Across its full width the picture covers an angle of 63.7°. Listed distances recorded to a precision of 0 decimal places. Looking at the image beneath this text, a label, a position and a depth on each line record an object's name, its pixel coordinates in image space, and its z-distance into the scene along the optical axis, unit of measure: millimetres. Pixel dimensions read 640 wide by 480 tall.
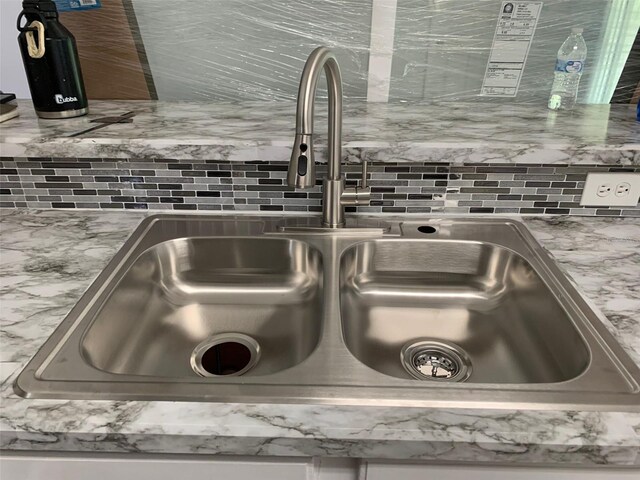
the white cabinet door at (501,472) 632
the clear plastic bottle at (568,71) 1221
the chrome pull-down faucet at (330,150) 822
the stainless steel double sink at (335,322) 661
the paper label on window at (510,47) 1226
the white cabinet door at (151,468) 637
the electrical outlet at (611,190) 1067
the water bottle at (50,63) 1048
